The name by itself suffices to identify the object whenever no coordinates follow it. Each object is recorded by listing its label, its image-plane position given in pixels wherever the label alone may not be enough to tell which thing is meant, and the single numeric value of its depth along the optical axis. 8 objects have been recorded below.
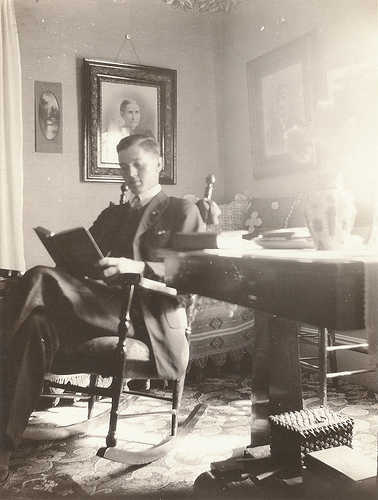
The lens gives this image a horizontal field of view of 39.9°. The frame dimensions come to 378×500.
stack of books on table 1.40
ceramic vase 1.24
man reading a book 2.09
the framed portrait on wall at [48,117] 2.71
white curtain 2.59
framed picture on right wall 2.71
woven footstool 1.54
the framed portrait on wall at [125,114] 2.82
